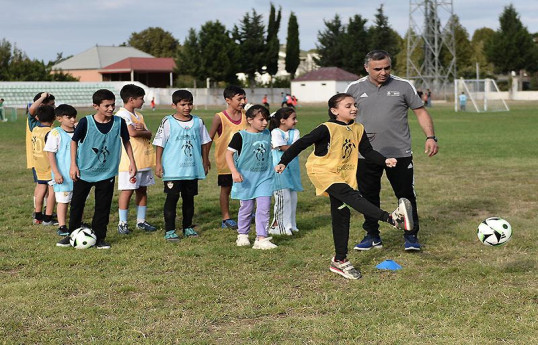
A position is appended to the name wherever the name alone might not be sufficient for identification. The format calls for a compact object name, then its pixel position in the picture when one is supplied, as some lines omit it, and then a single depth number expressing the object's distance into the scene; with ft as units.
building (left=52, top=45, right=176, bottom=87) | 276.21
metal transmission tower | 225.56
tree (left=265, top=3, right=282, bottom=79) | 276.21
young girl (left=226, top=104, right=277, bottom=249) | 25.23
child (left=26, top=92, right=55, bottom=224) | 30.19
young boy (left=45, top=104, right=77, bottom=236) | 27.55
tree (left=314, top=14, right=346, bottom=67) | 297.12
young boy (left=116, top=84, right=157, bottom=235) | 27.99
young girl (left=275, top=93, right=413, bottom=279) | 20.79
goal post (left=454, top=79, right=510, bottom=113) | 157.69
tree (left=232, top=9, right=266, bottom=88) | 271.26
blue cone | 21.44
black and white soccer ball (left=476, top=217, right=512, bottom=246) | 20.22
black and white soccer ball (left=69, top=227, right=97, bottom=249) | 24.54
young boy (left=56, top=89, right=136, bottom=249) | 24.89
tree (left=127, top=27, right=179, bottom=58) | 372.79
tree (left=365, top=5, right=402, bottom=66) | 280.51
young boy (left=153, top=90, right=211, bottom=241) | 26.63
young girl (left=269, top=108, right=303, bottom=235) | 27.66
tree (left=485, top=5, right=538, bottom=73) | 258.57
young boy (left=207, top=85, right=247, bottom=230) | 29.30
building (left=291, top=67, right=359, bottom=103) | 260.83
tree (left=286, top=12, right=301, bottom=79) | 299.58
